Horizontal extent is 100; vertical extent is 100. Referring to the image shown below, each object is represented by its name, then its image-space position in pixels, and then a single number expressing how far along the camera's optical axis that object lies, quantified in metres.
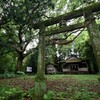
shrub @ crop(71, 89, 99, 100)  3.23
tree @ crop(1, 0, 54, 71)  4.92
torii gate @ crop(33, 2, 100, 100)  2.89
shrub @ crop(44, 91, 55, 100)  3.19
